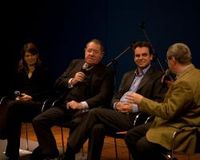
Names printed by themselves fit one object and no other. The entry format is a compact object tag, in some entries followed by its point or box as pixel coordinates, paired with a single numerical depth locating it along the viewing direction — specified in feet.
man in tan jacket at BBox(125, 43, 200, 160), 11.57
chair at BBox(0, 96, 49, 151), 16.16
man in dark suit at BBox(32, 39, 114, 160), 15.26
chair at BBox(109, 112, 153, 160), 13.71
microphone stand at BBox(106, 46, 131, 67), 20.97
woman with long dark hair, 16.06
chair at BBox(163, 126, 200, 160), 11.64
